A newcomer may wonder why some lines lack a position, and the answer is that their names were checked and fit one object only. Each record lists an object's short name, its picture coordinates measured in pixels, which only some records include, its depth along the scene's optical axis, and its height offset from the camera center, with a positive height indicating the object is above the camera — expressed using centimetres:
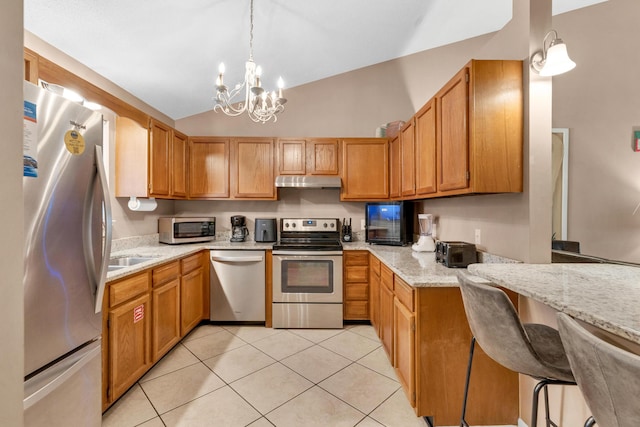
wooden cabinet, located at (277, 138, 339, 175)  324 +70
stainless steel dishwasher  285 -84
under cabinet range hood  311 +38
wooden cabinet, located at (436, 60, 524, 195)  149 +51
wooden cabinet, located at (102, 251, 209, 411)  161 -84
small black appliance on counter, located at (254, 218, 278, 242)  317 -21
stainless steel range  280 -82
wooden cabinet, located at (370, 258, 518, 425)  150 -94
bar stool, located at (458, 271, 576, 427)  92 -51
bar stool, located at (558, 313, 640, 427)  50 -35
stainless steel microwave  284 -21
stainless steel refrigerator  96 -20
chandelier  174 +90
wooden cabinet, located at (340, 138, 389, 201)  321 +54
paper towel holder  260 +8
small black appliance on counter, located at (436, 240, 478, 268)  180 -30
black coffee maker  322 -20
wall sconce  126 +76
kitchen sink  223 -44
